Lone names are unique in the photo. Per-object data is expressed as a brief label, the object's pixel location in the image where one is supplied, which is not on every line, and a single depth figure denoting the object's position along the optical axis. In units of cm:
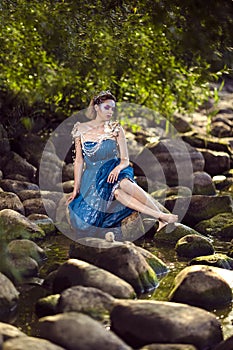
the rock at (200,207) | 980
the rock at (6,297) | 570
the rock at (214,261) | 713
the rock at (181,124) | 1740
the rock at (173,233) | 857
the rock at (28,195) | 1026
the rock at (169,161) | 1265
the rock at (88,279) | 581
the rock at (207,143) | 1528
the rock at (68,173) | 1253
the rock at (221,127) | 1786
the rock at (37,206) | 966
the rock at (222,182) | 1307
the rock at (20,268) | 667
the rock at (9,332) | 472
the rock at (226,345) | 491
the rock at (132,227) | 830
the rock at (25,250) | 702
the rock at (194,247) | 786
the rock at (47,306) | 562
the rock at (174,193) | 1078
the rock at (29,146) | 1338
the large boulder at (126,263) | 637
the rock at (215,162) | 1420
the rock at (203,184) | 1163
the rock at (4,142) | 1279
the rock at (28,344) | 434
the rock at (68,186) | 1127
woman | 810
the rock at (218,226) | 913
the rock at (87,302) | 534
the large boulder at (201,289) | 595
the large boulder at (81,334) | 454
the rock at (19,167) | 1241
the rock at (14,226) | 787
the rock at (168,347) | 458
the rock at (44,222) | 895
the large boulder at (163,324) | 493
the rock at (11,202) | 928
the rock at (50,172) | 1209
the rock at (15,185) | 1079
